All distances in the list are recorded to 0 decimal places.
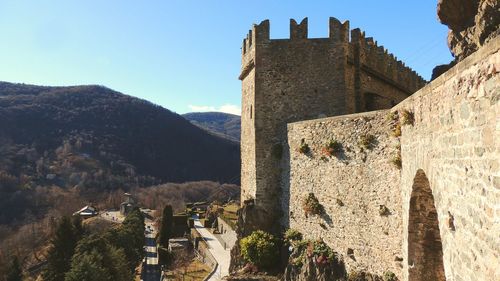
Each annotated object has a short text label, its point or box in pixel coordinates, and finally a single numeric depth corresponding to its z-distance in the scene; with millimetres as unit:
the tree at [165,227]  50531
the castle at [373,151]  5438
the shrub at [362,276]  12965
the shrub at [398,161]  11357
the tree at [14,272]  46062
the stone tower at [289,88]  19344
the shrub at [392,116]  11586
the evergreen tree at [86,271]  28578
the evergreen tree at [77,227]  41000
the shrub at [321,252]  15308
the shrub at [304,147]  17102
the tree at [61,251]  34969
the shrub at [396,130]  11434
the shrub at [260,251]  18750
